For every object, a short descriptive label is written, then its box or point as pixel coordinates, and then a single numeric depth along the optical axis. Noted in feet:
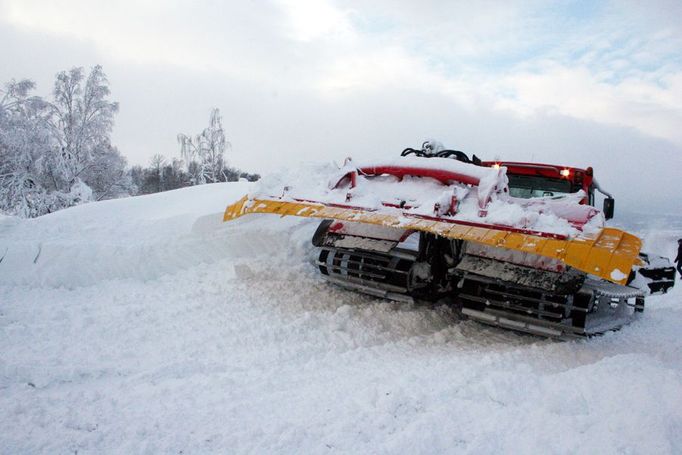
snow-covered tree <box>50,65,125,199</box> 75.56
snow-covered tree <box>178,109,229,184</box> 144.15
